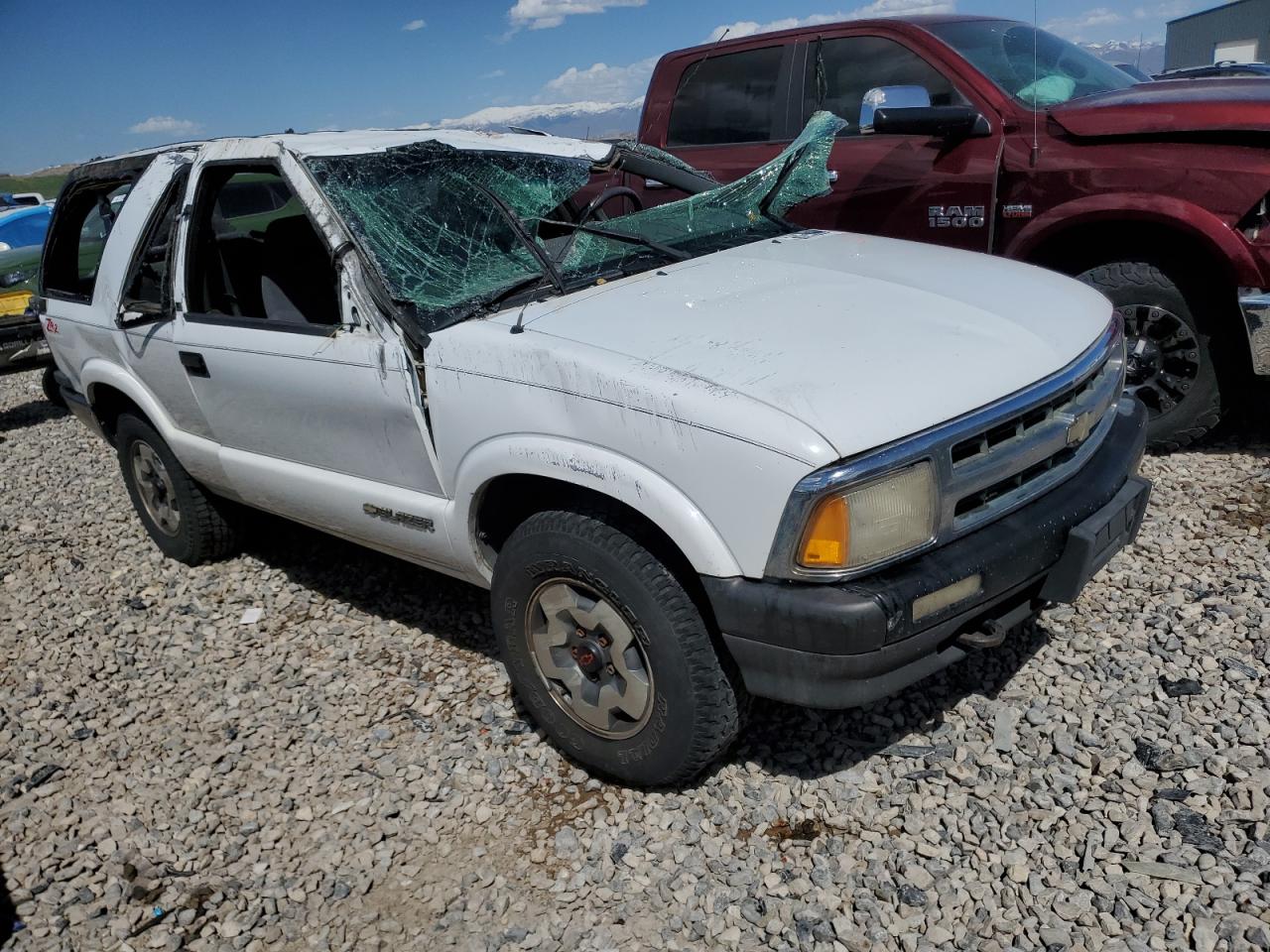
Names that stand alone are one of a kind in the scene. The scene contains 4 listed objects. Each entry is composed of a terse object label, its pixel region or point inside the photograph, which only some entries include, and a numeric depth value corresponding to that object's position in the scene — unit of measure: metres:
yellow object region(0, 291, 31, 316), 8.66
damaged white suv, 2.29
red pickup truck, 4.19
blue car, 11.39
